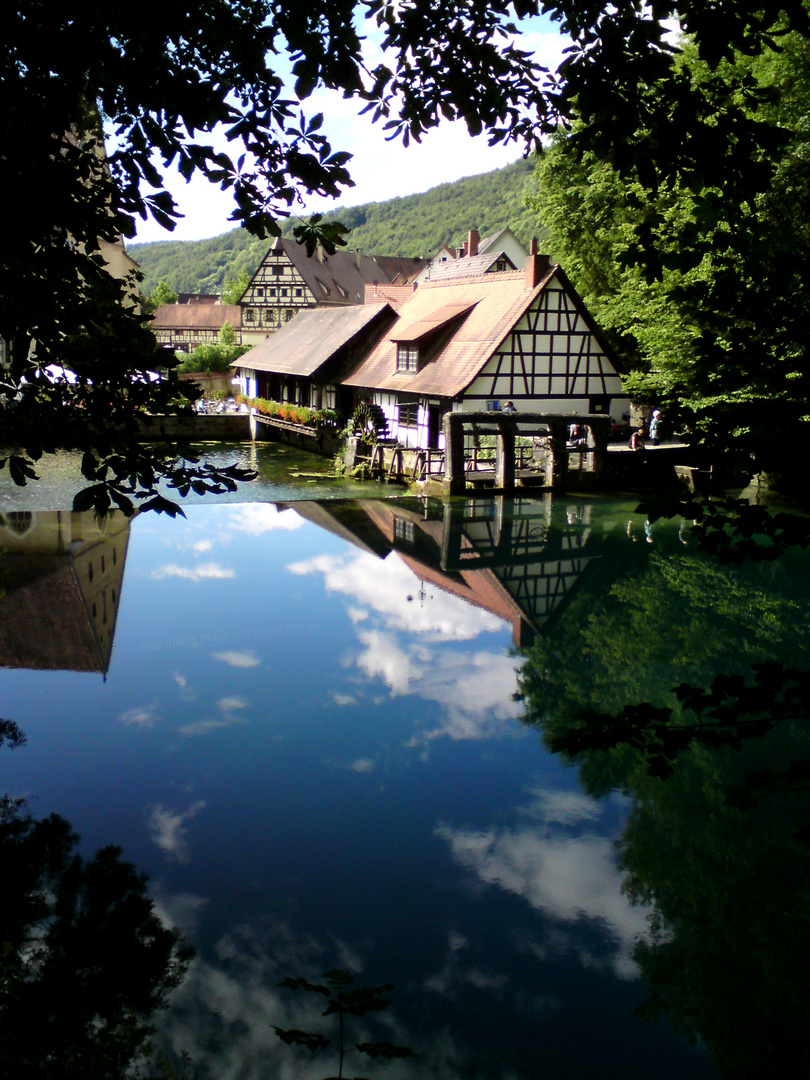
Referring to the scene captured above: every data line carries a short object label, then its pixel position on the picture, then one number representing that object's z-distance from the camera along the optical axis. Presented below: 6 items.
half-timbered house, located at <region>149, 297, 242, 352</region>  81.81
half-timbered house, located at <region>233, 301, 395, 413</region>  35.62
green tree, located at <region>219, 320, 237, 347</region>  68.25
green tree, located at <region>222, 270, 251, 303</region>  78.75
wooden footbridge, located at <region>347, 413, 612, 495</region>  24.19
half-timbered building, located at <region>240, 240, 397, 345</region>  69.56
